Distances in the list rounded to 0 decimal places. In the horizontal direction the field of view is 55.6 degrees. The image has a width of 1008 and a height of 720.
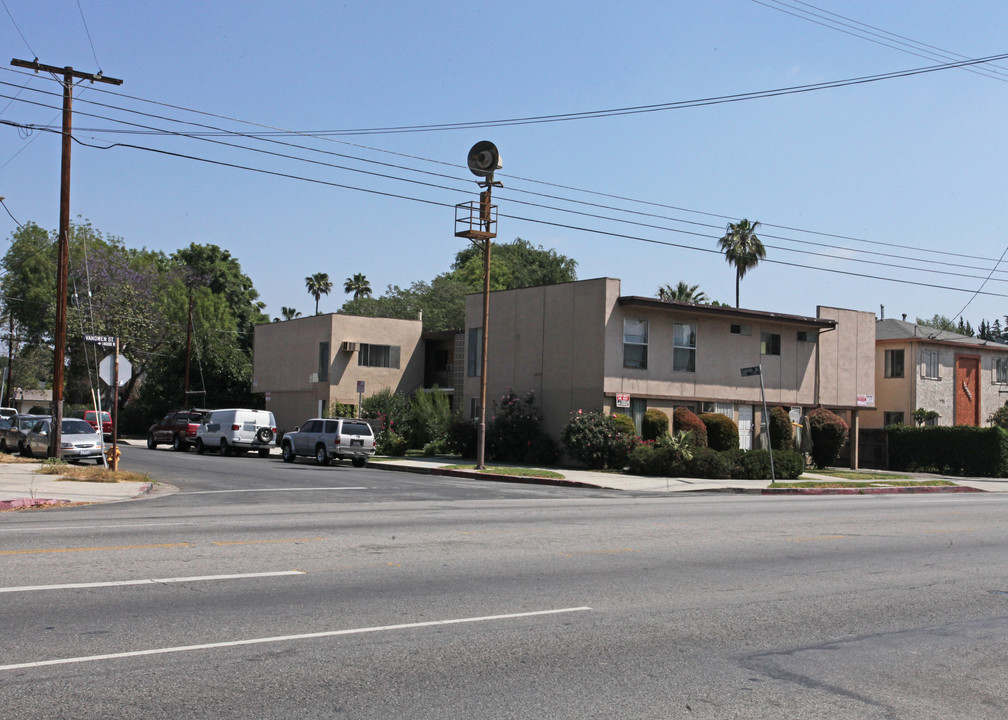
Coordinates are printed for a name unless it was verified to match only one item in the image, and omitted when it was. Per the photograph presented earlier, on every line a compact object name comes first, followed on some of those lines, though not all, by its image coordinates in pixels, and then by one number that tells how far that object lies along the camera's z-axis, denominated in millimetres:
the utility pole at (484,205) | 29344
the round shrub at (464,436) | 36594
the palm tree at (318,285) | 101938
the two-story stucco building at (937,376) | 47375
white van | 39625
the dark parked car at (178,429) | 42812
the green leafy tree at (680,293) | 71938
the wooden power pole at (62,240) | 25703
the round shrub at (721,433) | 34156
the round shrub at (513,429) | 34719
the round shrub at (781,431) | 36125
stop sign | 24750
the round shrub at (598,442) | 32031
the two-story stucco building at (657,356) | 33719
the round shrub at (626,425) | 32344
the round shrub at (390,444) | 39406
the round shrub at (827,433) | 36688
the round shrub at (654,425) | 33156
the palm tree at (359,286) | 103500
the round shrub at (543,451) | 34562
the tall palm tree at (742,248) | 66312
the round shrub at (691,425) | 33188
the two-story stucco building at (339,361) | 47000
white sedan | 29359
